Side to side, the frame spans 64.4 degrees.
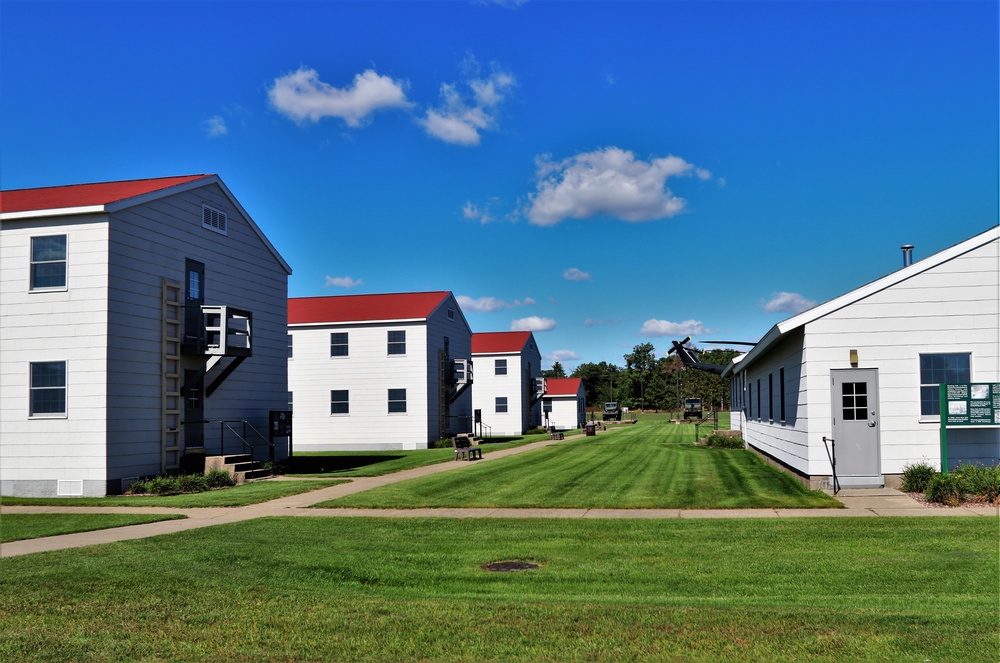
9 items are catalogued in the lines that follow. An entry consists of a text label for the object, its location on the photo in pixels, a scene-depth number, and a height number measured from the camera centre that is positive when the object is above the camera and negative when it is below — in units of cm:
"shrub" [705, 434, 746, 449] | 3427 -317
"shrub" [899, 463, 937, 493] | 1514 -209
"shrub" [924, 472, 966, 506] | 1395 -215
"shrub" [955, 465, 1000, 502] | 1392 -203
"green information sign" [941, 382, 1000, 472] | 1523 -68
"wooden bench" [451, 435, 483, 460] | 2948 -298
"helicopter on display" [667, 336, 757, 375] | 3822 +62
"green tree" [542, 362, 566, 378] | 15250 -55
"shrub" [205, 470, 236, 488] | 2005 -281
